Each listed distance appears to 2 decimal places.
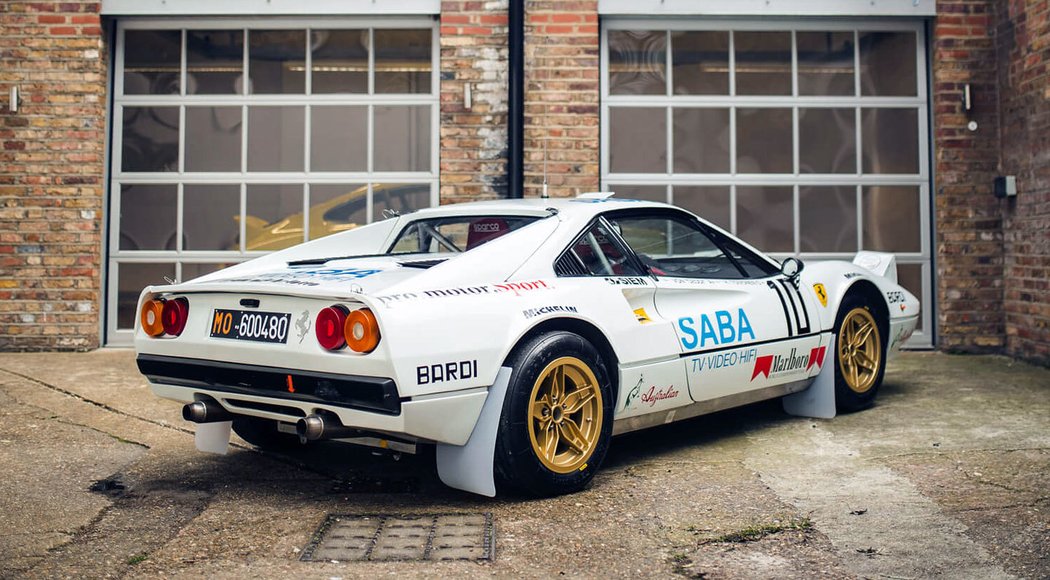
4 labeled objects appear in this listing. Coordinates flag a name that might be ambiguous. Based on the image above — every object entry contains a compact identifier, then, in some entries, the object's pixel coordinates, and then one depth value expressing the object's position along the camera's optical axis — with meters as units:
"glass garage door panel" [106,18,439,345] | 8.35
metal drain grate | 3.29
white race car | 3.62
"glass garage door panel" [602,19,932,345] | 8.39
